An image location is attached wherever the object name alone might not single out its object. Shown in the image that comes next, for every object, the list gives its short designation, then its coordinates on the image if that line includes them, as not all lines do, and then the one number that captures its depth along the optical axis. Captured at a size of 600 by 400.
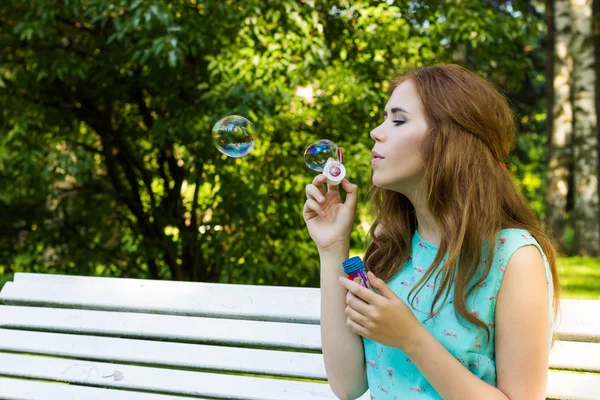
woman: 1.58
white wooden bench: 2.31
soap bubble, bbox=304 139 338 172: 2.41
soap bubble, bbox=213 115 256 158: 2.77
